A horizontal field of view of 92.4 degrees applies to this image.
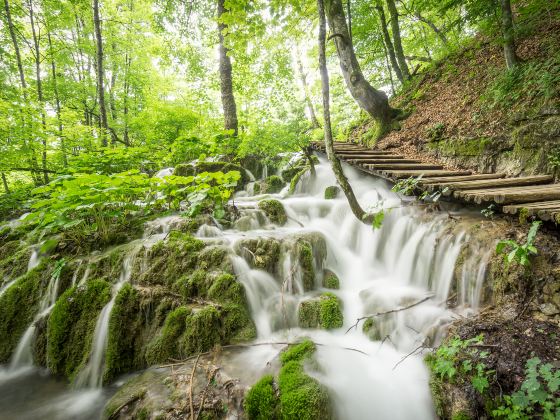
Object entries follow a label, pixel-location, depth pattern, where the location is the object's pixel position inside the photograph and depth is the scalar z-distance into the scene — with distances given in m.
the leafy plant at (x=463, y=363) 1.99
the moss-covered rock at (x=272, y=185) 7.93
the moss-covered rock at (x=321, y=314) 3.46
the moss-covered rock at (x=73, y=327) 3.39
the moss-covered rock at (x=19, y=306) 3.78
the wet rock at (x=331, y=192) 6.74
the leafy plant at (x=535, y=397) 1.65
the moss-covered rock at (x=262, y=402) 2.20
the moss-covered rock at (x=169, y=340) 3.14
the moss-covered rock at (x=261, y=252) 4.10
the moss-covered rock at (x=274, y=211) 5.58
